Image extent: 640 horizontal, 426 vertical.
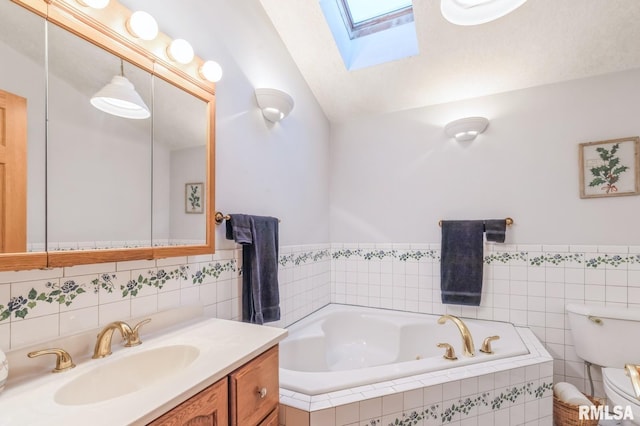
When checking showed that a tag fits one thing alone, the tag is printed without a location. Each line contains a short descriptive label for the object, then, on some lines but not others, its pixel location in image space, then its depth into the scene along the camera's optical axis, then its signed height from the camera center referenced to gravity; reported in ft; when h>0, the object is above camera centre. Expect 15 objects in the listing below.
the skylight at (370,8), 7.15 +5.02
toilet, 6.01 -2.56
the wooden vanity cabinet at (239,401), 2.55 -1.85
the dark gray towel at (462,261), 7.52 -1.21
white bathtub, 5.64 -2.95
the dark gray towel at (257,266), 5.32 -0.97
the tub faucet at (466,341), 5.58 -2.40
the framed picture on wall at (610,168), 6.49 +1.01
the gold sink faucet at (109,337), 3.22 -1.37
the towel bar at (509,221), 7.32 -0.19
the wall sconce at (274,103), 6.13 +2.32
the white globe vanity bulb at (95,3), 3.28 +2.34
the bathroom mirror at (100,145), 2.92 +0.85
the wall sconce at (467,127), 7.43 +2.17
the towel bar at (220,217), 5.12 -0.05
